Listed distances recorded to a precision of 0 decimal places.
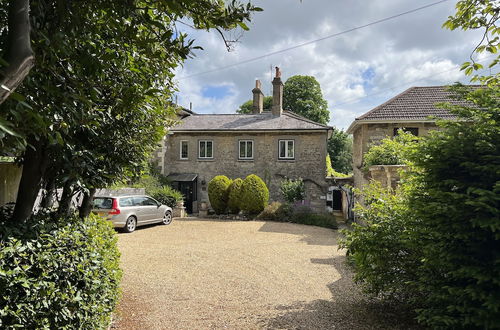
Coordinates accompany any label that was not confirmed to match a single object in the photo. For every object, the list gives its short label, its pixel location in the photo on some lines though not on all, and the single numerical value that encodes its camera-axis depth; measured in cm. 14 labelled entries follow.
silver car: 1277
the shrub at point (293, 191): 1862
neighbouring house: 1589
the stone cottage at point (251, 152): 2005
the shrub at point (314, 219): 1638
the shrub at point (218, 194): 1869
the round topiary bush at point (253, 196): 1780
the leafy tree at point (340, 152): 3997
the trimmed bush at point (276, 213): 1755
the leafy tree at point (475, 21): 477
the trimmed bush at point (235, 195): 1814
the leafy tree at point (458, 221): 324
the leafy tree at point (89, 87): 257
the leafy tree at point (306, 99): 3903
